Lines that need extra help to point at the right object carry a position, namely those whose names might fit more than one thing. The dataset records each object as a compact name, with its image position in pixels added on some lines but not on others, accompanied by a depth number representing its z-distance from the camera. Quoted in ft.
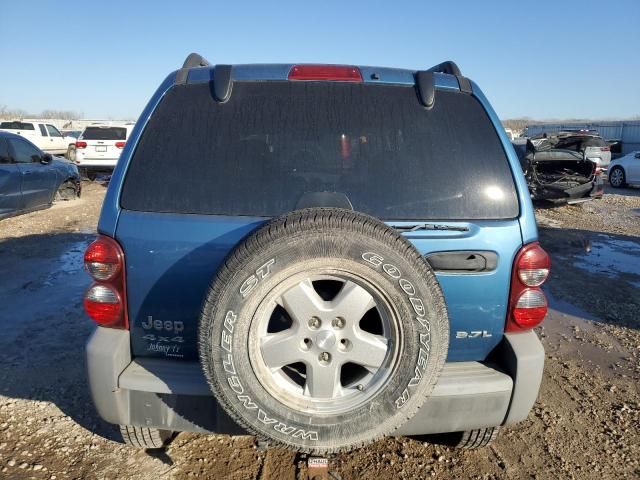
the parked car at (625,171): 51.55
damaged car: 37.22
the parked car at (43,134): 66.85
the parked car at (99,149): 47.83
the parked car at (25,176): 26.45
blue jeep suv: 5.90
